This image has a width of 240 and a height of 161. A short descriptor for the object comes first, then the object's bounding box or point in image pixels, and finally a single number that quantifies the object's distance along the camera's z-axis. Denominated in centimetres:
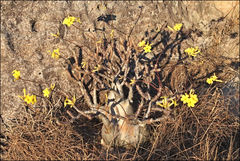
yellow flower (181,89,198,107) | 147
